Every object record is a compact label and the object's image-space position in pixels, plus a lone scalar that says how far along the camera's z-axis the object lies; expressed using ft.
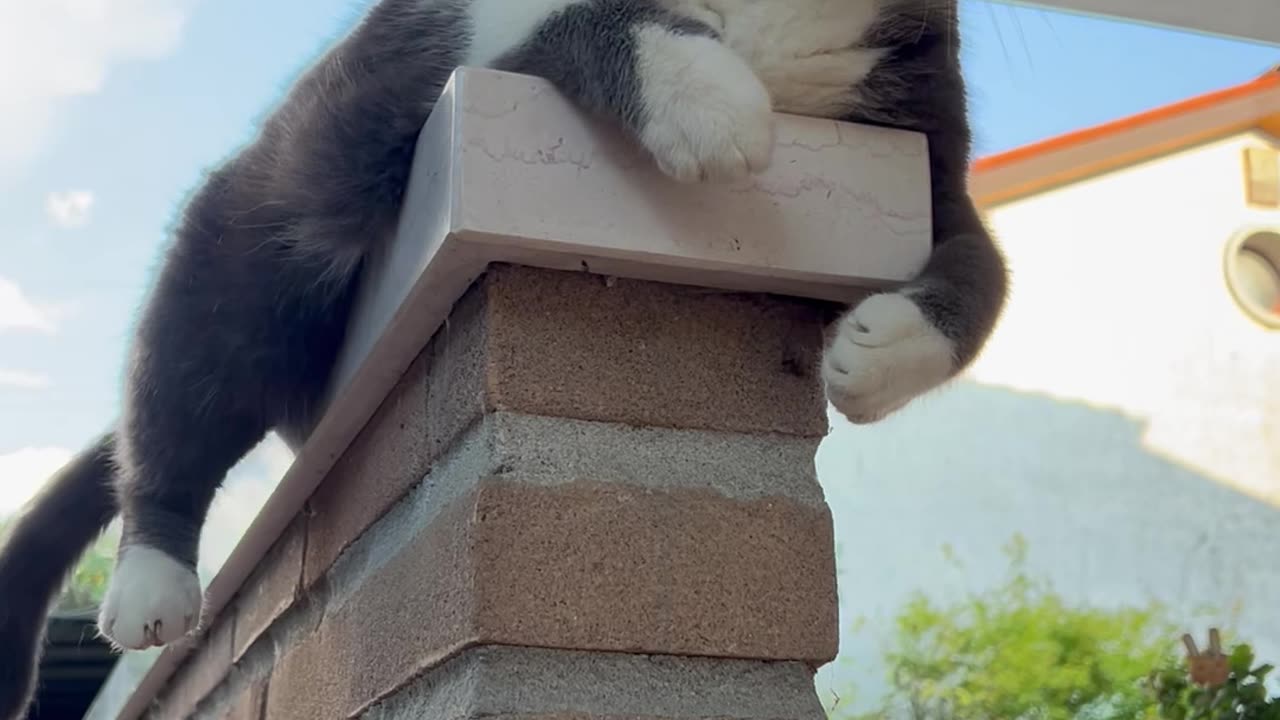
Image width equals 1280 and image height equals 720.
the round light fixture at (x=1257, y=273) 12.57
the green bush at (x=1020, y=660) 9.41
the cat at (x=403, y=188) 2.12
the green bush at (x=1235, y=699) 7.79
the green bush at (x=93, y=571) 4.47
